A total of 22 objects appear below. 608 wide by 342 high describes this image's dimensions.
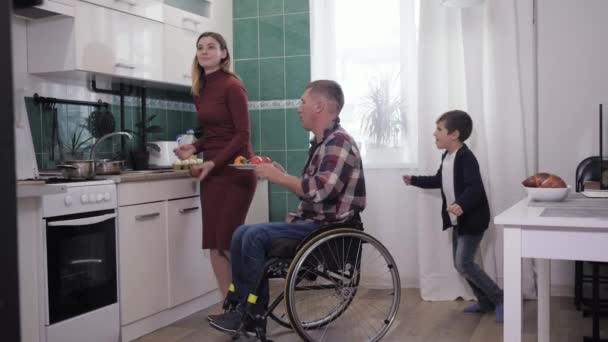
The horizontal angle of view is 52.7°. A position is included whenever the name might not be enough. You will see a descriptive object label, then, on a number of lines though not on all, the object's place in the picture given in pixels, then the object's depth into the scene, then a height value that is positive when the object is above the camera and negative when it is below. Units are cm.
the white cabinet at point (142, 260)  279 -49
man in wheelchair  245 -20
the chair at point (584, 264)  312 -62
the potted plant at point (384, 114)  390 +24
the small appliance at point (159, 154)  355 +1
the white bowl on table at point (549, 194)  198 -15
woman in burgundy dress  293 +4
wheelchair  233 -46
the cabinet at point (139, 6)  301 +77
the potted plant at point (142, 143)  345 +8
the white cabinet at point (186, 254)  312 -52
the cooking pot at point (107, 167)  277 -5
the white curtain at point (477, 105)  351 +26
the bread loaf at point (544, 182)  200 -11
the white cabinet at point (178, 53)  346 +59
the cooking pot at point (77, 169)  262 -5
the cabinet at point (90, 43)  282 +55
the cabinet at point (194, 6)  378 +94
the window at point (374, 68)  387 +54
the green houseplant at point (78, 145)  311 +6
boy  321 -28
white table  151 -24
